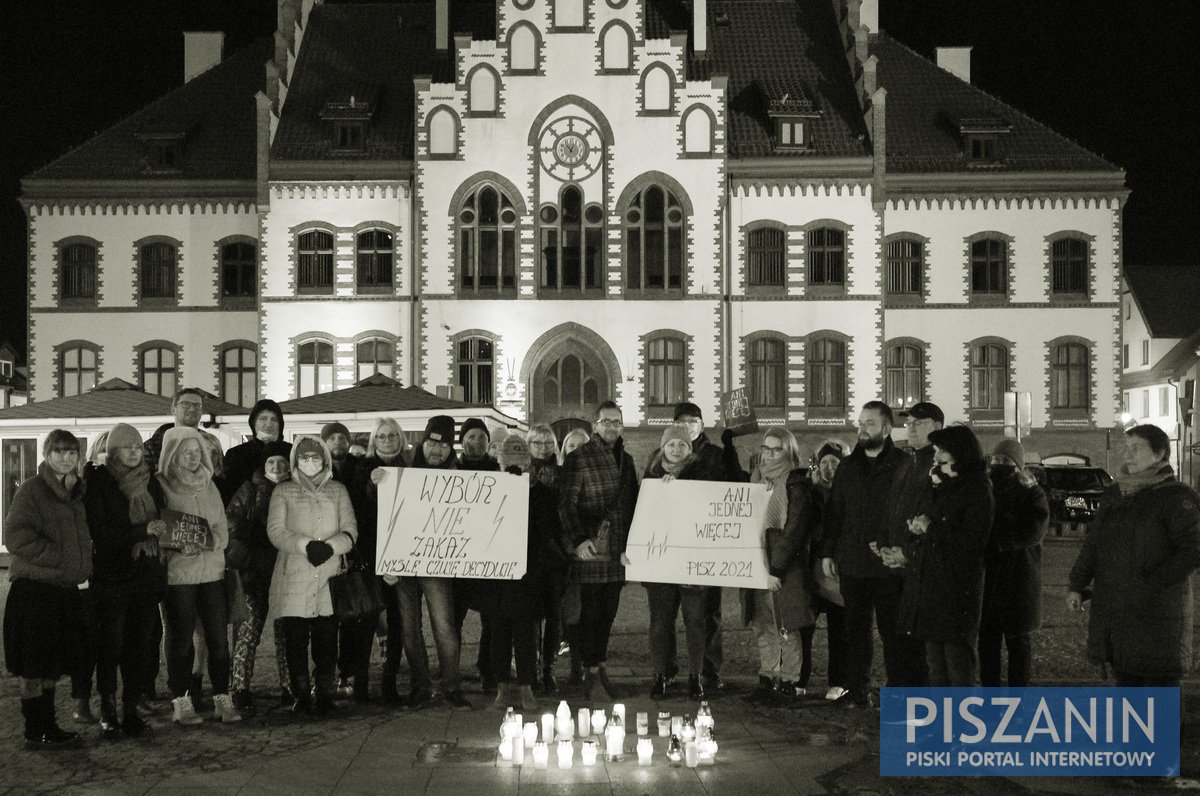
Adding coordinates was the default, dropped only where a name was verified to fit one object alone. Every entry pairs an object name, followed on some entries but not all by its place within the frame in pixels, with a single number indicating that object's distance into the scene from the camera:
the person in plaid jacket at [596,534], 9.77
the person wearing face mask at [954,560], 7.78
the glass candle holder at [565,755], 7.45
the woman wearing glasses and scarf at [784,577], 9.71
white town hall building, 34.91
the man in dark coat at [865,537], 9.08
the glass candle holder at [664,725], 7.84
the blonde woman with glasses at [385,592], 9.52
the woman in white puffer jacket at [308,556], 8.99
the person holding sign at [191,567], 8.87
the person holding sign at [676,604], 9.74
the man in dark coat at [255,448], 9.66
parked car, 29.91
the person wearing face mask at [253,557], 9.20
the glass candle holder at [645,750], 7.46
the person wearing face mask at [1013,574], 8.70
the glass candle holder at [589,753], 7.43
